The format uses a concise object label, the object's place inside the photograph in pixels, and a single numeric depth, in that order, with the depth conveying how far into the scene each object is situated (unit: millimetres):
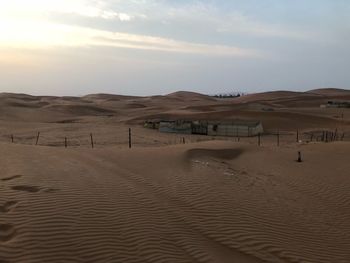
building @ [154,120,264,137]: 41094
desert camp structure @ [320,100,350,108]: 72175
